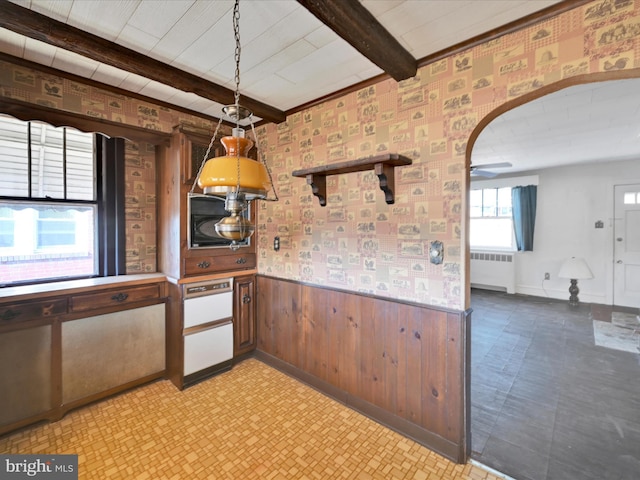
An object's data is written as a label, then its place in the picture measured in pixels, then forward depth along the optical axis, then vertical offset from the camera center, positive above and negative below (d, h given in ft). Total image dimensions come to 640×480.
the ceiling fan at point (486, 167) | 13.99 +3.38
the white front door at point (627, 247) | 15.40 -0.59
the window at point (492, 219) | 19.65 +1.13
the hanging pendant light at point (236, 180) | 3.82 +0.73
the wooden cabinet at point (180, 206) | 8.09 +0.81
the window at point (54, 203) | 7.04 +0.81
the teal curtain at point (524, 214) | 18.08 +1.36
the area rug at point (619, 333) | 10.94 -4.02
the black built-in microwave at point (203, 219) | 8.26 +0.45
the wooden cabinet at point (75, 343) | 6.34 -2.67
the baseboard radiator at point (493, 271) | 19.06 -2.39
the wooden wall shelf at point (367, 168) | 6.06 +1.55
